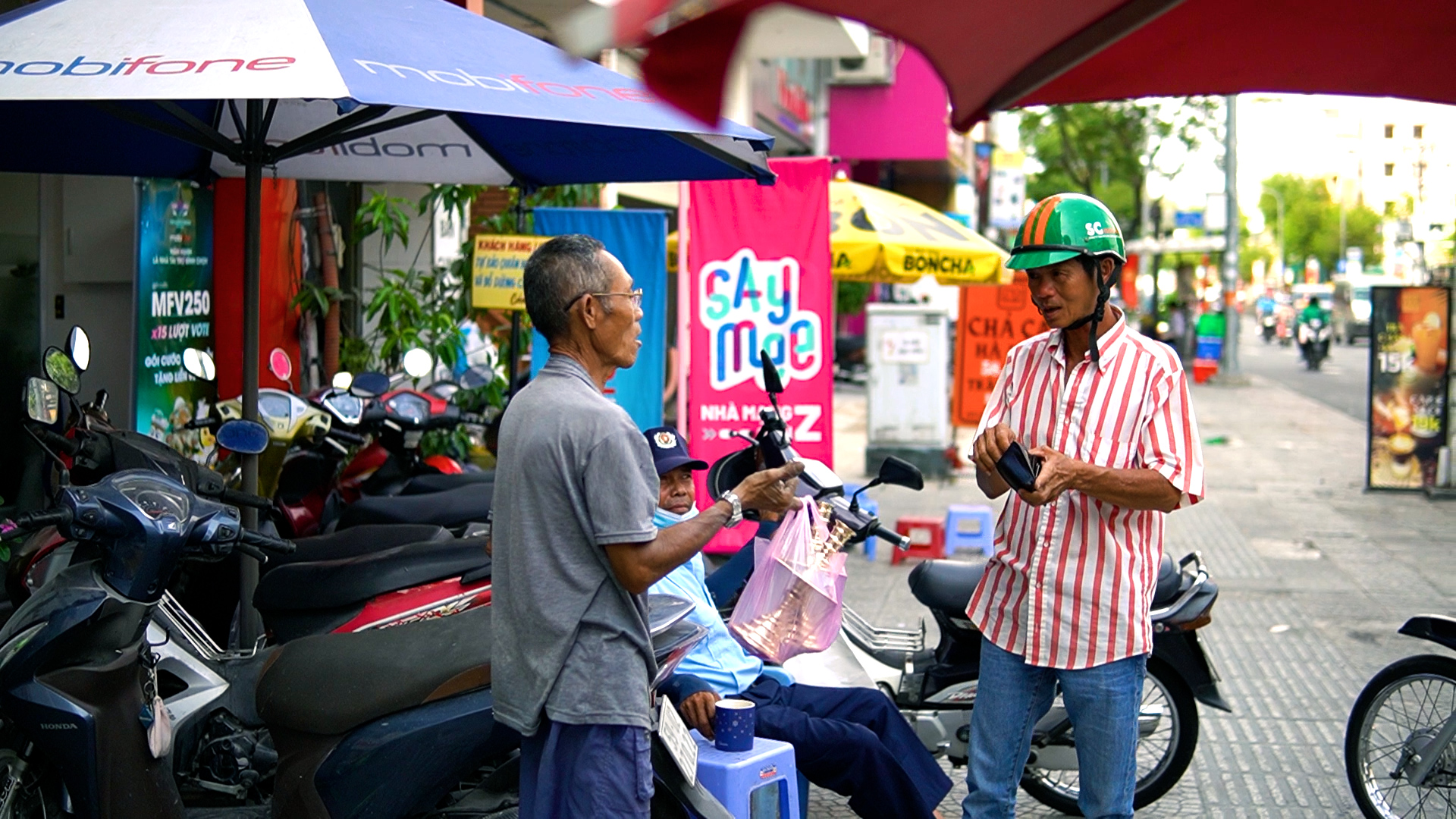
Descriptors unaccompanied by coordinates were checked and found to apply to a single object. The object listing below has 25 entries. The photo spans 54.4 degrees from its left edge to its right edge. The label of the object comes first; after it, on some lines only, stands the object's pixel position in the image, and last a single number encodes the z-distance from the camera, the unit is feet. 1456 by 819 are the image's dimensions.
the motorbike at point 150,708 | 11.44
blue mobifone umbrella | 11.46
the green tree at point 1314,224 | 291.17
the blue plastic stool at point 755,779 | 11.55
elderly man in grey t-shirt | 9.04
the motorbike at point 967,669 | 14.79
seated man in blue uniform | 12.67
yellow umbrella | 34.68
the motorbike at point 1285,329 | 176.18
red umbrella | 4.59
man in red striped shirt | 10.80
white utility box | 42.22
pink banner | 27.53
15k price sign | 40.75
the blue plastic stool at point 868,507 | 20.86
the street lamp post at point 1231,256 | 90.89
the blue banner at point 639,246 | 26.78
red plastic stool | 31.01
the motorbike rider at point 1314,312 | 113.80
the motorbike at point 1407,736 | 14.19
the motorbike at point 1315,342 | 112.98
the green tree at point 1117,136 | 113.19
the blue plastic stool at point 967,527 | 31.24
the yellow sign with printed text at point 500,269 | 22.63
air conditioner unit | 85.10
